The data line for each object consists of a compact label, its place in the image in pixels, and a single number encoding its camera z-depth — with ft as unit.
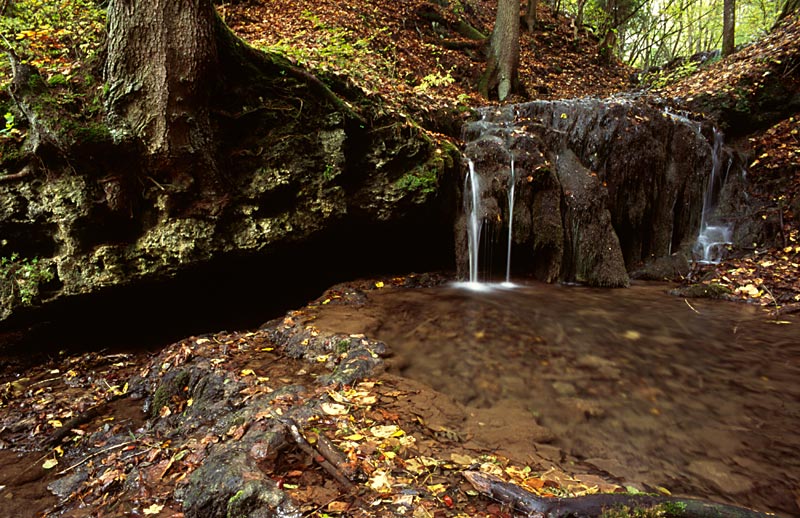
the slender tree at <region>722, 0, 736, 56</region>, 38.11
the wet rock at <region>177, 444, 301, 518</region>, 6.05
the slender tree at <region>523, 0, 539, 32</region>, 52.95
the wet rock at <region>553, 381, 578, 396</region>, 10.91
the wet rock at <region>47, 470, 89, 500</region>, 8.59
